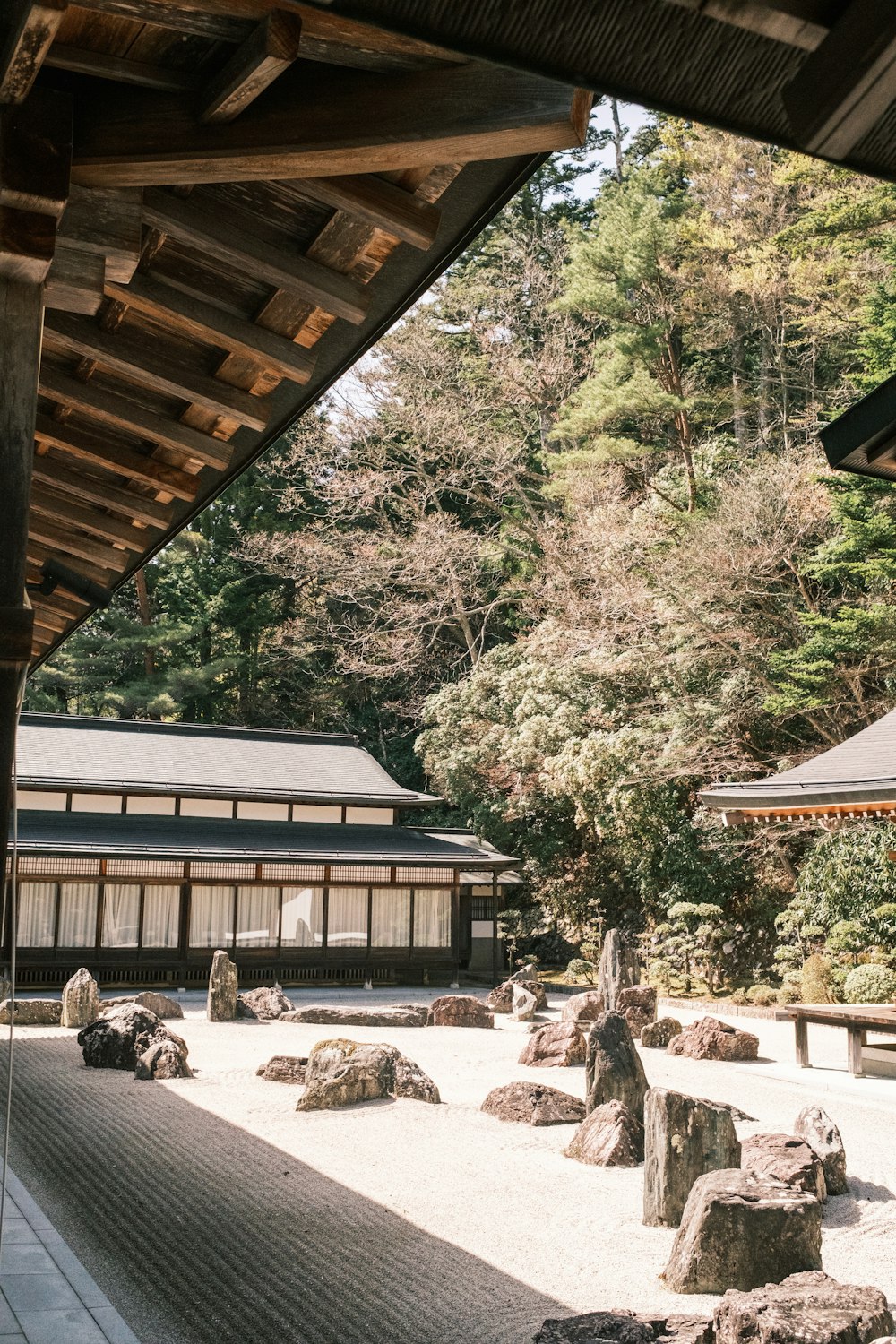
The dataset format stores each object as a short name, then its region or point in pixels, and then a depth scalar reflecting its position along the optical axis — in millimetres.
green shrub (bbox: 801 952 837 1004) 15062
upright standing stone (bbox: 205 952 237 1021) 14242
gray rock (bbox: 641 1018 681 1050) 13039
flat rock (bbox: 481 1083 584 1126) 8578
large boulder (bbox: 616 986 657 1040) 13820
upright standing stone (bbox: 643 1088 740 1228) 6070
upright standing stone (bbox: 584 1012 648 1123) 8477
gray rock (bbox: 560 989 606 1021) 13781
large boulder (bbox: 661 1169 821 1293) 5027
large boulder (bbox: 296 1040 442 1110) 8891
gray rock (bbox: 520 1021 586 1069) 11553
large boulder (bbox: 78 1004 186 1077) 10672
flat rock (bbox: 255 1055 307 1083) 10031
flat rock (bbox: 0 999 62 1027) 13422
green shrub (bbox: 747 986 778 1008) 16344
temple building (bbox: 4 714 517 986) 17469
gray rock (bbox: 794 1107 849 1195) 6801
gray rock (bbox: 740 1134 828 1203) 6344
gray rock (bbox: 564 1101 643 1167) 7430
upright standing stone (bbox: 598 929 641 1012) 13773
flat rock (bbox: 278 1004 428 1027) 14258
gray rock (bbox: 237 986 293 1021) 14867
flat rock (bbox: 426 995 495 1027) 14445
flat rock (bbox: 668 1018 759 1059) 11961
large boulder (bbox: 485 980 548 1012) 16141
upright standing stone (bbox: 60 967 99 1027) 13492
